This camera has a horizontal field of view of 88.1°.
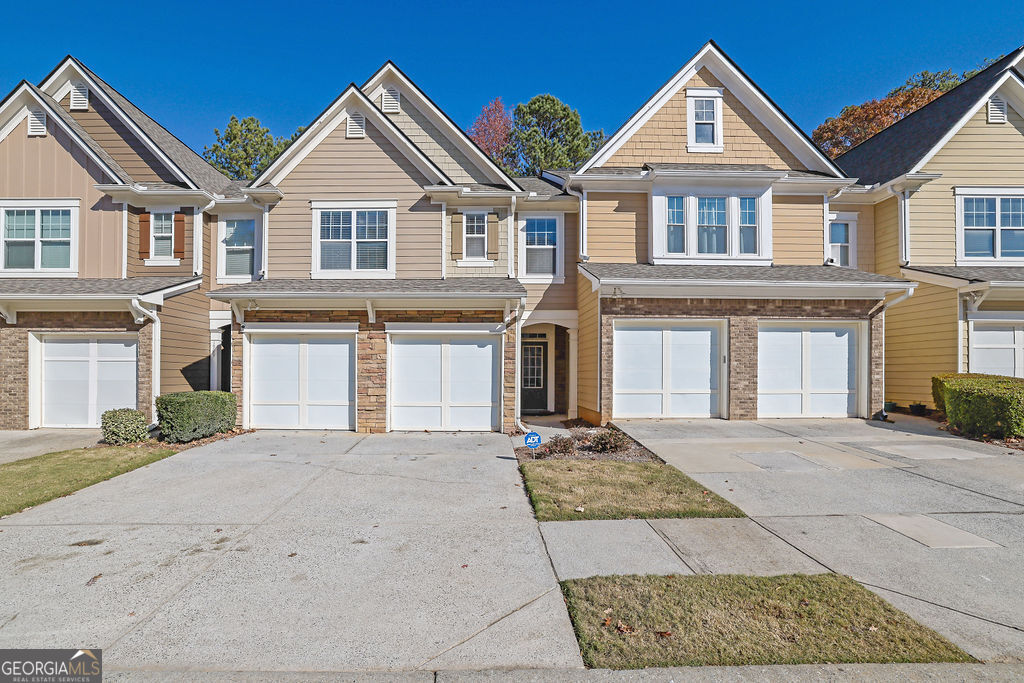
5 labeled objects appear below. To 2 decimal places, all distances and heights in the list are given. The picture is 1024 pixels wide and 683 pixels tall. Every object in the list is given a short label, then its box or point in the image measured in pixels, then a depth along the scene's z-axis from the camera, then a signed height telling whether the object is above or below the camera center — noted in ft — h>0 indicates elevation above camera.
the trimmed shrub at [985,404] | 32.86 -3.65
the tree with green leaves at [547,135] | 100.37 +40.57
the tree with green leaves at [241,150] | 100.63 +36.87
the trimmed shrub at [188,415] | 34.42 -4.88
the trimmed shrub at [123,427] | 34.45 -5.59
